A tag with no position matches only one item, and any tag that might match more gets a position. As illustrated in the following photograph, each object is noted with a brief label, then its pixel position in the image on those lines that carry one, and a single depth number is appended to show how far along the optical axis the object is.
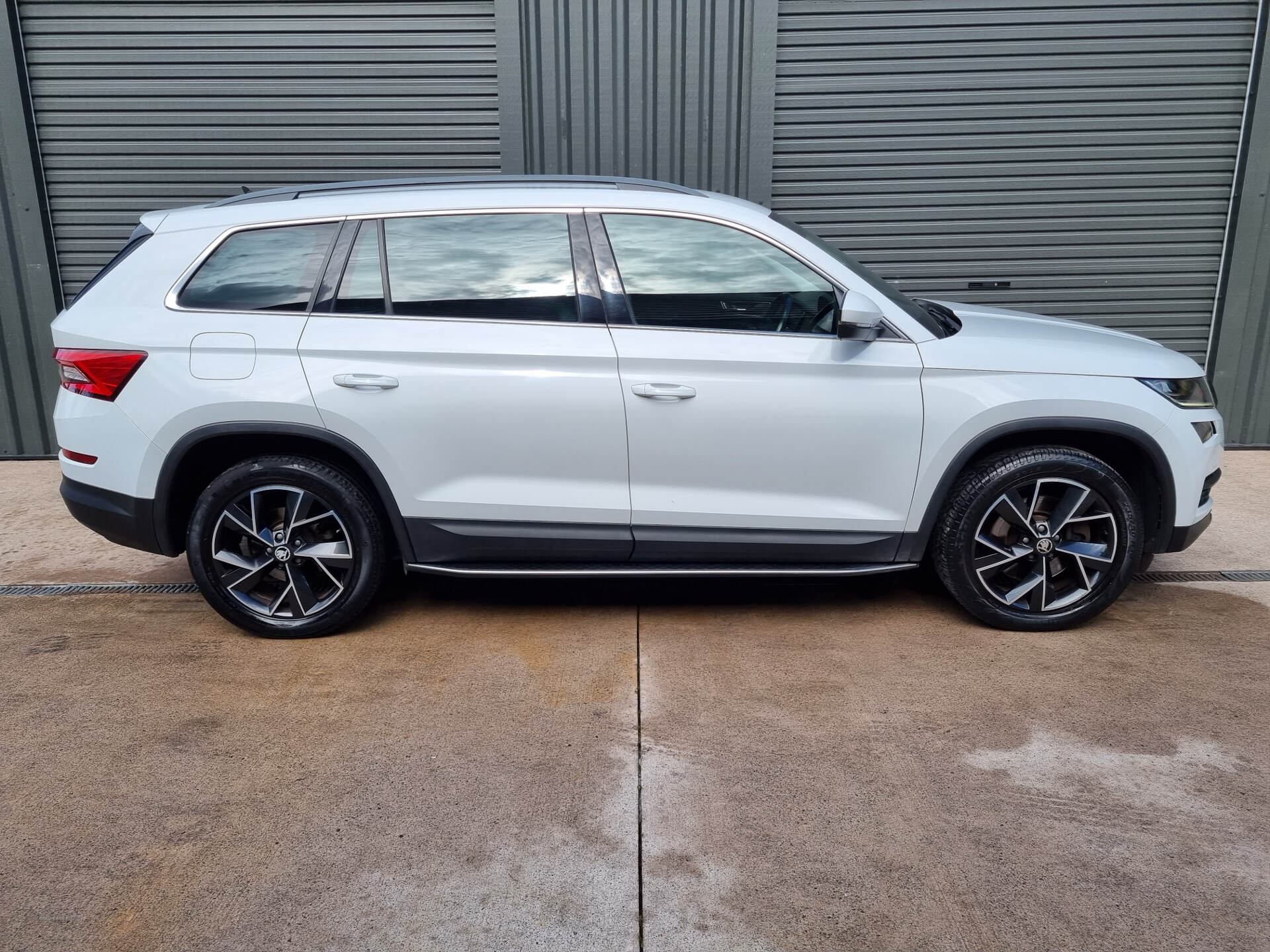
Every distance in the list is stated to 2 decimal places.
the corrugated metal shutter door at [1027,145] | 6.54
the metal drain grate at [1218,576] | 4.68
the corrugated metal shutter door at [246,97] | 6.57
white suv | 3.74
